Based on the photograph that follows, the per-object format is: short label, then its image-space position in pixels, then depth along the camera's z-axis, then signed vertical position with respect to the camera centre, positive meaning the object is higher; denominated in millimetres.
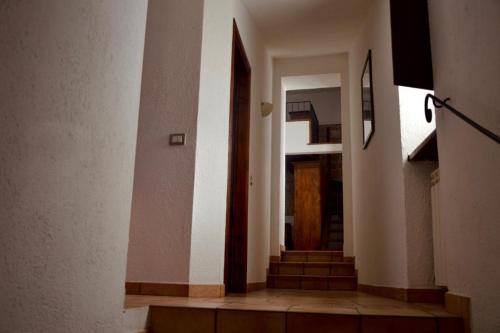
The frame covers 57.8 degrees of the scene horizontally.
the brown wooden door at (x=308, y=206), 8602 +893
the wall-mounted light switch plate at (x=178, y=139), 3223 +772
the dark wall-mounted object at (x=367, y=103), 4211 +1467
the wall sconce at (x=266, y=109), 5094 +1574
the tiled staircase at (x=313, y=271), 5137 -223
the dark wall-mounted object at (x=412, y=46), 2428 +1121
